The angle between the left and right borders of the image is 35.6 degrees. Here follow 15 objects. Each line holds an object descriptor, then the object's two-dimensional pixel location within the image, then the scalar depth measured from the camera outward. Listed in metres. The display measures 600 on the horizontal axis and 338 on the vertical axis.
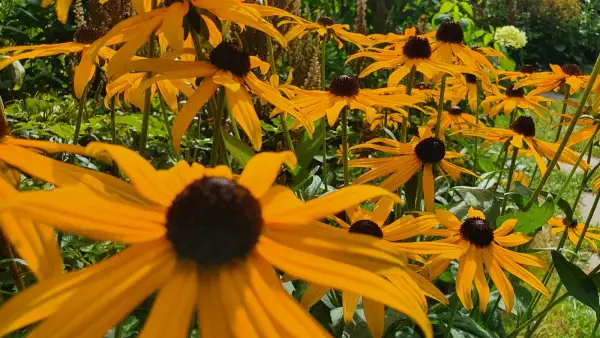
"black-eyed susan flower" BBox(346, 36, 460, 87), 0.52
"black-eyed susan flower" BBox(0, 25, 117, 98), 0.39
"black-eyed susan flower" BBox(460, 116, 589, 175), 0.55
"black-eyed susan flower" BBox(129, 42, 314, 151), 0.36
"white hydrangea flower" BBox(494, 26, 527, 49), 1.03
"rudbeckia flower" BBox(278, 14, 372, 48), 0.58
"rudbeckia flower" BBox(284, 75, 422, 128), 0.49
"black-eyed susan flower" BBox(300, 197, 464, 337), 0.37
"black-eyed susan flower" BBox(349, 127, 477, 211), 0.49
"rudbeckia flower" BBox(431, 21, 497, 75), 0.56
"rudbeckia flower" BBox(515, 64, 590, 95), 0.64
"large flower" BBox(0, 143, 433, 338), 0.23
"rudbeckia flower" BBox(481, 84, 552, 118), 0.68
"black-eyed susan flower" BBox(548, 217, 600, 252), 0.66
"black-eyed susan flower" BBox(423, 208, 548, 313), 0.43
